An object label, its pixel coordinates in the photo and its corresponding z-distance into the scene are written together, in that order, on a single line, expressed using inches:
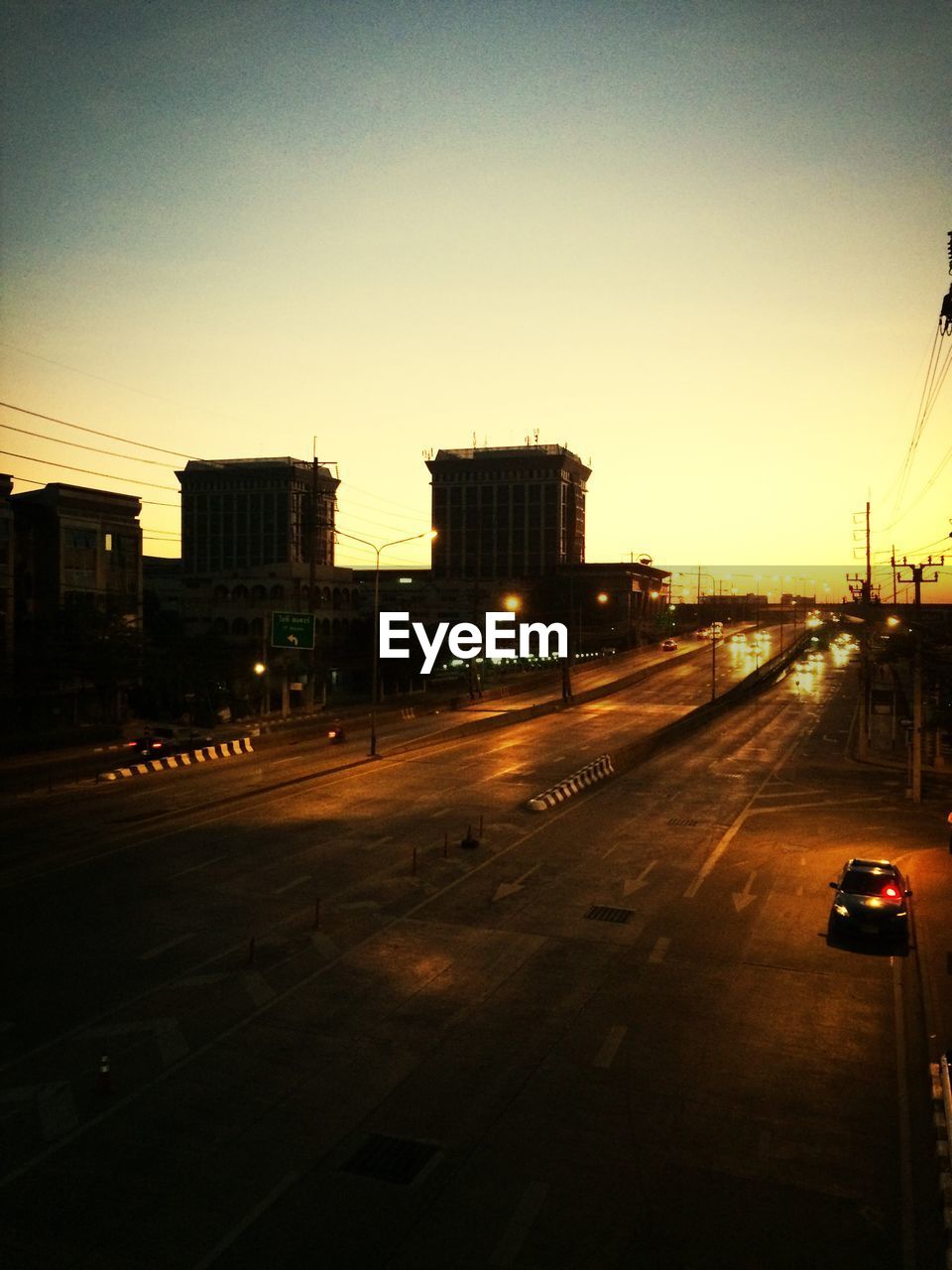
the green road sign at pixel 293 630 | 2354.8
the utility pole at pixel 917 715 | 1657.2
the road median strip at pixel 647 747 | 1684.3
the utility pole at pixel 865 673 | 2285.9
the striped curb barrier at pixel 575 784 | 1587.1
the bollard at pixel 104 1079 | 589.0
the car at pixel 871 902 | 893.2
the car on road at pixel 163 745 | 2007.9
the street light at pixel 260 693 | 2652.6
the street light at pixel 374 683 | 2121.6
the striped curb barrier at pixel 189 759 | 1803.6
